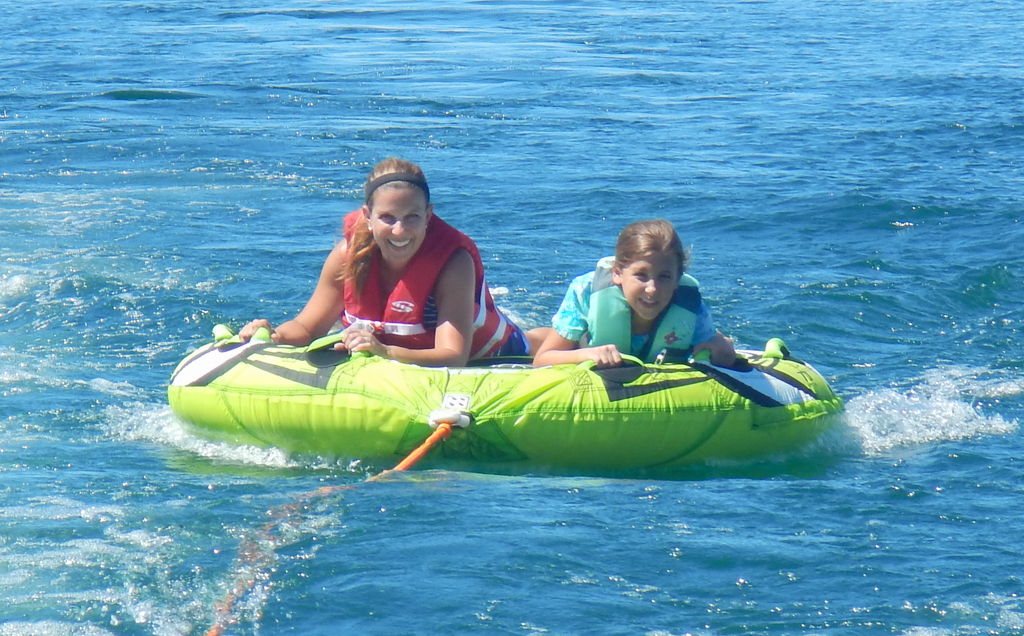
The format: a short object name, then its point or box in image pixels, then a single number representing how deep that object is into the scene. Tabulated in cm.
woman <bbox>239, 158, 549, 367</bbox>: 1206
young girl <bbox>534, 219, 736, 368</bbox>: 1195
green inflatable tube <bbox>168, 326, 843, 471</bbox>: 1179
